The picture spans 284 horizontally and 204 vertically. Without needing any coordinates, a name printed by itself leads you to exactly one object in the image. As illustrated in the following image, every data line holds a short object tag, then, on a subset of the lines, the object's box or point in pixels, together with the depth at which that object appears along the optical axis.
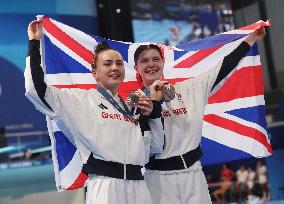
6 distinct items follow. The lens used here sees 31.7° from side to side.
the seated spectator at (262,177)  11.41
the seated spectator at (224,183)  10.86
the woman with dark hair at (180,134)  3.03
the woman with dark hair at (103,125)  2.71
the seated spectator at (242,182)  11.15
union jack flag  3.92
